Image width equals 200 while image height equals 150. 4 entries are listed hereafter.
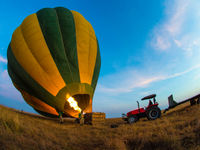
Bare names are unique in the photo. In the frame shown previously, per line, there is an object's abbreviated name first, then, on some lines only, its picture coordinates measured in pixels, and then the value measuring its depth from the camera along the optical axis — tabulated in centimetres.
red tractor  977
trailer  1081
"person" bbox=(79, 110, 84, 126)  1020
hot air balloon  939
